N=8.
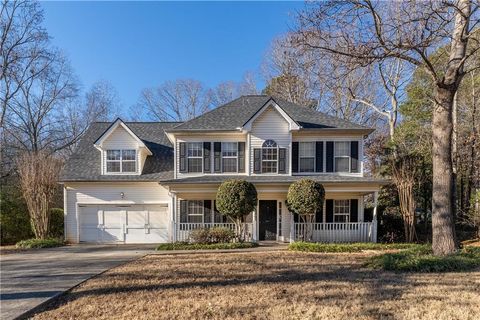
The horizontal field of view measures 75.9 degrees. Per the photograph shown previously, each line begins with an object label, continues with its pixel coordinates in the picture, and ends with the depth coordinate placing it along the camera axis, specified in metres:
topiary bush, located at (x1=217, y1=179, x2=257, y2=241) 13.52
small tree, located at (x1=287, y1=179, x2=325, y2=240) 13.55
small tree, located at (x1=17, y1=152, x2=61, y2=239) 15.73
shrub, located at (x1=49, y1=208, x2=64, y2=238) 17.66
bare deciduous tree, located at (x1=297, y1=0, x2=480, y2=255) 8.77
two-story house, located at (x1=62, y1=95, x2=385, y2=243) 15.26
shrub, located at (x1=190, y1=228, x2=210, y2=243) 13.95
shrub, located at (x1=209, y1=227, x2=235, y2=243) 13.99
